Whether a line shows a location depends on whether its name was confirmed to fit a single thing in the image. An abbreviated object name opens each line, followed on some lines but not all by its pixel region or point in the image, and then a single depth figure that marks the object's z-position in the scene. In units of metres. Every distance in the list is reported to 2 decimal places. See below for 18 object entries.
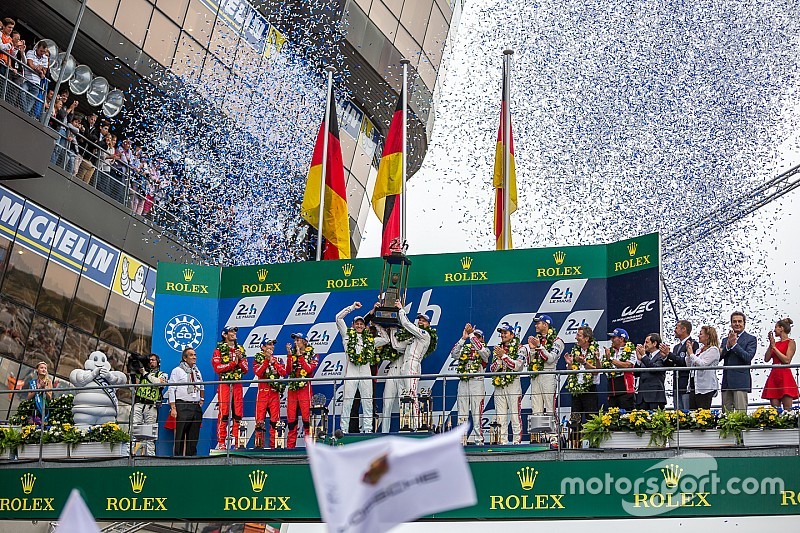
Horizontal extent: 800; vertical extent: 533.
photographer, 19.98
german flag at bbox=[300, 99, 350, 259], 27.14
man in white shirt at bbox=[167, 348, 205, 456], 19.61
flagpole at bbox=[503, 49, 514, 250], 25.19
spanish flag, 25.55
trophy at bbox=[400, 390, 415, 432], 19.46
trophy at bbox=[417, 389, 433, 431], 19.45
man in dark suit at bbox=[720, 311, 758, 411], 17.33
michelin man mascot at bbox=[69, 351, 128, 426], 20.36
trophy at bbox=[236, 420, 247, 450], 20.17
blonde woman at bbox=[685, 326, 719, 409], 17.33
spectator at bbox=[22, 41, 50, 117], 25.95
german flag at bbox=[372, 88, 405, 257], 26.02
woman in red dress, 17.17
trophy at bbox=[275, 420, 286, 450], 19.91
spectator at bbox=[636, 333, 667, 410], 17.84
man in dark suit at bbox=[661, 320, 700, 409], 17.59
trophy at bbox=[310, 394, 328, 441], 19.36
